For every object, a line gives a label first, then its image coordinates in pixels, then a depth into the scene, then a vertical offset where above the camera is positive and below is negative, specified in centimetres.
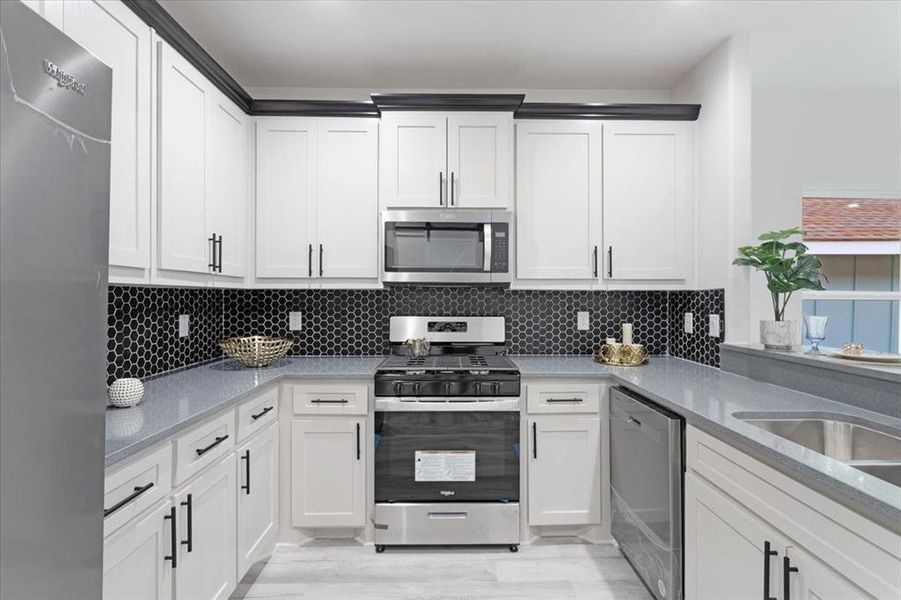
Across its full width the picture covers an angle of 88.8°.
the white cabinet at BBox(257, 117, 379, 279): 269 +60
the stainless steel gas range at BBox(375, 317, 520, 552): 235 -81
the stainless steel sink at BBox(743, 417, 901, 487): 144 -45
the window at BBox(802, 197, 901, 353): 333 +28
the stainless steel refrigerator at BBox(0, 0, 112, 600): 67 -2
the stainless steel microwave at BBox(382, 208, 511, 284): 262 +30
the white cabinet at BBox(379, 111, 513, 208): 264 +80
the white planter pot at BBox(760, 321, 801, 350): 210 -15
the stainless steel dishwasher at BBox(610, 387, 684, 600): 172 -79
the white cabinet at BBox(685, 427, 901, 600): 95 -60
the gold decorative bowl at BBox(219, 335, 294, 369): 248 -29
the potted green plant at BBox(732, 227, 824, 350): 206 +13
